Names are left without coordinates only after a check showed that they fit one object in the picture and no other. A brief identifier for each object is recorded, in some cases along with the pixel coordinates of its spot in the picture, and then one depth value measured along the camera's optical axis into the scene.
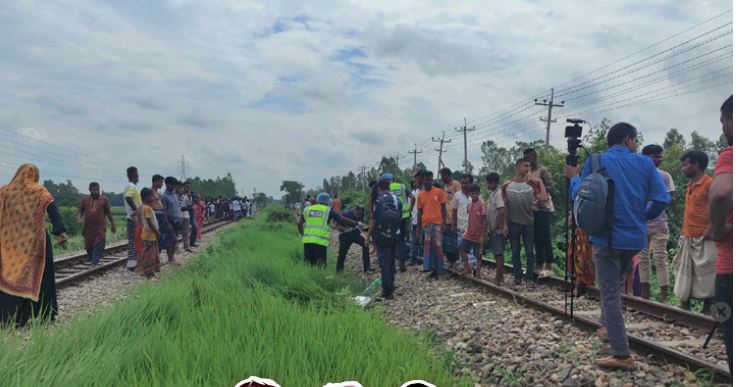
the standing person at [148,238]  9.42
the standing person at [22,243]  6.04
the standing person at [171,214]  11.67
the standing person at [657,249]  6.49
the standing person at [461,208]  9.62
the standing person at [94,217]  10.53
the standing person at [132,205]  9.73
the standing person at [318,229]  8.89
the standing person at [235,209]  39.71
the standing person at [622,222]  4.02
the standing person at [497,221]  7.89
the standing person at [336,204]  14.70
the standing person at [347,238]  9.81
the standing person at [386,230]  7.95
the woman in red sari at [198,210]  19.02
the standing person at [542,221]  8.15
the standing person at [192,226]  16.85
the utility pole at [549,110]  45.61
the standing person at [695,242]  5.38
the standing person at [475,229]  8.60
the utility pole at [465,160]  52.13
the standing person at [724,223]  2.87
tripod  5.13
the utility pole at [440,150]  63.06
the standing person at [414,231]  11.21
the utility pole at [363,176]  71.60
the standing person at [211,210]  42.65
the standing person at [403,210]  10.66
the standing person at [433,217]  9.28
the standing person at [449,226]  10.27
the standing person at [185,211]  14.20
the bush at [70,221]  32.47
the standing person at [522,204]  7.81
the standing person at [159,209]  10.41
